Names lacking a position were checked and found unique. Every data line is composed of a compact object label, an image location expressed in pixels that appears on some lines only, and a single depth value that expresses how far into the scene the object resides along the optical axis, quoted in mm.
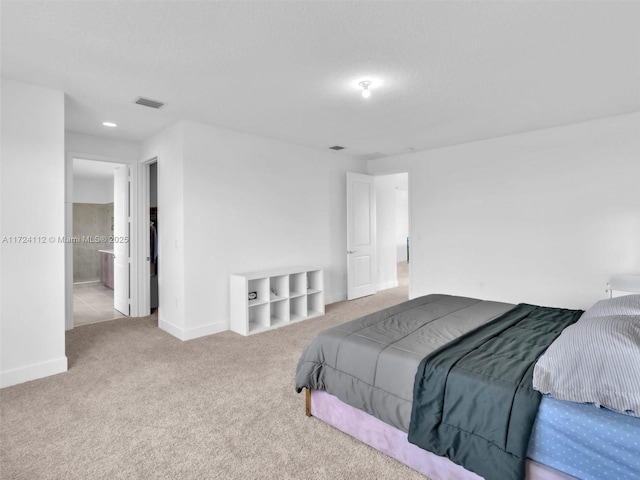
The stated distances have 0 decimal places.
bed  1387
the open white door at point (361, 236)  6012
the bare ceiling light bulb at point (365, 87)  3005
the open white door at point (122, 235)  5121
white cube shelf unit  4262
